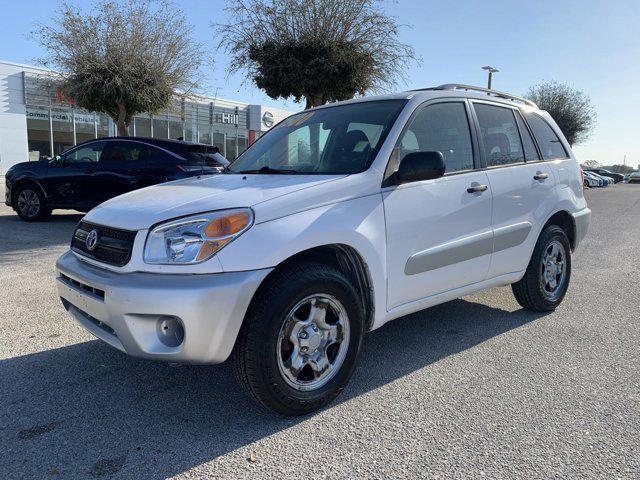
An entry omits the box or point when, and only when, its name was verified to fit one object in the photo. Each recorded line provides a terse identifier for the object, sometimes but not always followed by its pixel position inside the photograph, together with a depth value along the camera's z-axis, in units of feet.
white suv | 8.27
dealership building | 83.25
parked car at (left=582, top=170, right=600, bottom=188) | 133.05
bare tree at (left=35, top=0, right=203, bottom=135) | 50.80
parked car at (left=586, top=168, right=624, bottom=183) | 178.60
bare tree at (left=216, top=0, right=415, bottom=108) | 42.50
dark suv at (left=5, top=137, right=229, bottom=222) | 30.45
